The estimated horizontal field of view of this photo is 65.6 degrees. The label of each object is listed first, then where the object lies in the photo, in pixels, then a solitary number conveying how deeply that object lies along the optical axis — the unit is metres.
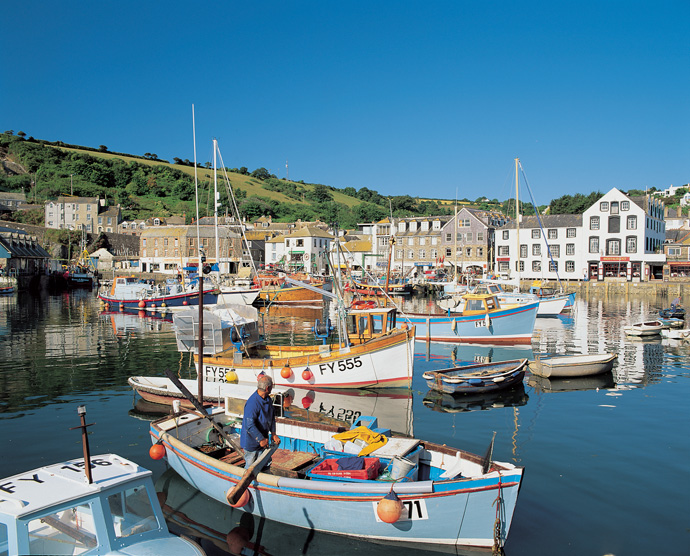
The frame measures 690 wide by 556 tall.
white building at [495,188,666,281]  75.00
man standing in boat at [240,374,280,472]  10.55
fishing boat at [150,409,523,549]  9.12
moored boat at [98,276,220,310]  53.78
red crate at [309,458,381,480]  10.34
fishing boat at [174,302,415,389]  20.69
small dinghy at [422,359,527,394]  20.86
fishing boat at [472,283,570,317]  48.16
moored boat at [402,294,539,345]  32.53
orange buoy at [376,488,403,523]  9.02
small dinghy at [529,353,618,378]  23.58
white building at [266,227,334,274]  94.83
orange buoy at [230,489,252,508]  10.43
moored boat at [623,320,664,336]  35.47
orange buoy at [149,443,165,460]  12.62
